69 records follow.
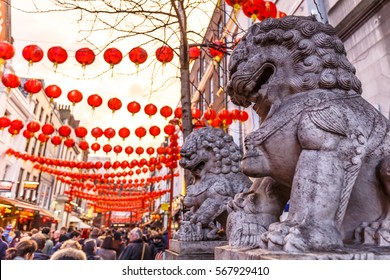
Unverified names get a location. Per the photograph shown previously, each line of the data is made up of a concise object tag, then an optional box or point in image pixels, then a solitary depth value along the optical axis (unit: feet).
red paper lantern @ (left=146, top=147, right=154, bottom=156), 47.55
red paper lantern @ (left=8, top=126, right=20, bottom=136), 40.92
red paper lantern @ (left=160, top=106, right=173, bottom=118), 32.83
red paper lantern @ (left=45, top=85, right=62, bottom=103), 28.78
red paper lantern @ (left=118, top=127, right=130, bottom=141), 39.22
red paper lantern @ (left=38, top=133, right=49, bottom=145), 42.50
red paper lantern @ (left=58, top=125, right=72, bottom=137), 37.08
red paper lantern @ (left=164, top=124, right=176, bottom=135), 37.37
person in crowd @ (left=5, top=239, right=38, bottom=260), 13.77
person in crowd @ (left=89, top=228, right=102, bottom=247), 30.14
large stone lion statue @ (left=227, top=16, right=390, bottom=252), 4.30
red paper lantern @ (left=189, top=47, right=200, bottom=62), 24.56
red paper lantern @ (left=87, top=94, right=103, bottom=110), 29.81
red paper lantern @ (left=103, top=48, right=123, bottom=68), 21.56
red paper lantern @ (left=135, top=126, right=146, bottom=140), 39.22
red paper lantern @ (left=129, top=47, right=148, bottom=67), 21.26
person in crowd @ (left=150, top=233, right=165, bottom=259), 25.15
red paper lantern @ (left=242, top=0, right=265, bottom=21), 19.90
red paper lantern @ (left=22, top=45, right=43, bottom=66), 23.15
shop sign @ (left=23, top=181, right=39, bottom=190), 64.54
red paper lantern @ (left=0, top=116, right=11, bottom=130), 38.21
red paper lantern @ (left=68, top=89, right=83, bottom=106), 29.43
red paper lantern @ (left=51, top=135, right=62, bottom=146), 43.19
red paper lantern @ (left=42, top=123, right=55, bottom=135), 39.81
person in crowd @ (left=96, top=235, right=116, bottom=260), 19.88
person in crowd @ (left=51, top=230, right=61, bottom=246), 30.23
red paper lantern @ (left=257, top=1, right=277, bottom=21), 20.19
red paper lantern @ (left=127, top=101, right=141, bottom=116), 31.78
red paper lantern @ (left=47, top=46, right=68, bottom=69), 22.27
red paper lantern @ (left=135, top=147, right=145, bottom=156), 48.03
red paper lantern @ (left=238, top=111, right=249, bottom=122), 31.83
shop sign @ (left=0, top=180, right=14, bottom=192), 52.86
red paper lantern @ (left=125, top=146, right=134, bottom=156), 47.50
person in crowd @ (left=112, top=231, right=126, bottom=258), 27.32
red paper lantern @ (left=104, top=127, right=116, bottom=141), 39.86
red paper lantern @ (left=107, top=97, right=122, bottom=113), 30.25
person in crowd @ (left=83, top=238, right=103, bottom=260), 17.27
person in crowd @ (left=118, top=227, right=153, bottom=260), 16.78
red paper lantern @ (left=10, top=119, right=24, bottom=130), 40.13
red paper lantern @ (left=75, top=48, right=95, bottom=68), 21.77
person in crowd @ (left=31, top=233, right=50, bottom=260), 17.94
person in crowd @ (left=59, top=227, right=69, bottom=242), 28.53
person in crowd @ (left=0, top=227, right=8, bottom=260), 17.02
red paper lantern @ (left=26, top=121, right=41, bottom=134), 39.83
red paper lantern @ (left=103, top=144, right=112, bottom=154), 46.68
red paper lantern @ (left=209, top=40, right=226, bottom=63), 22.64
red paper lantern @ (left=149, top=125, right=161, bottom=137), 39.06
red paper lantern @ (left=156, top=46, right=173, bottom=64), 20.46
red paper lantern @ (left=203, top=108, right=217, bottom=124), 32.48
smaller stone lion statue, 8.27
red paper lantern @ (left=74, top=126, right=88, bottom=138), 37.51
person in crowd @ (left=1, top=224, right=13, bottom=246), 27.61
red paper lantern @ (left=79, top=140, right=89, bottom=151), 42.68
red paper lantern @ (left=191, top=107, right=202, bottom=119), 32.98
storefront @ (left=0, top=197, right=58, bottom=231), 53.88
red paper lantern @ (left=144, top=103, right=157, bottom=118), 32.30
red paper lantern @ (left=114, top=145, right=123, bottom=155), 47.39
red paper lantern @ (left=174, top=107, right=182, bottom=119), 34.04
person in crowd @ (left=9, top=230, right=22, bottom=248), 27.25
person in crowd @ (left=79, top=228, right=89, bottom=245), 41.86
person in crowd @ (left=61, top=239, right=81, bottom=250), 13.27
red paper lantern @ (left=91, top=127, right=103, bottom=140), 40.06
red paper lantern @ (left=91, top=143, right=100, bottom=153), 45.93
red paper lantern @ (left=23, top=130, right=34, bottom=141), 43.17
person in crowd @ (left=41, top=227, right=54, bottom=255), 25.27
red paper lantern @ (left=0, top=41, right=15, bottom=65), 23.63
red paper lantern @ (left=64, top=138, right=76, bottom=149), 42.91
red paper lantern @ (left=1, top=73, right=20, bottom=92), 28.91
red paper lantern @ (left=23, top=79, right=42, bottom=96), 28.99
